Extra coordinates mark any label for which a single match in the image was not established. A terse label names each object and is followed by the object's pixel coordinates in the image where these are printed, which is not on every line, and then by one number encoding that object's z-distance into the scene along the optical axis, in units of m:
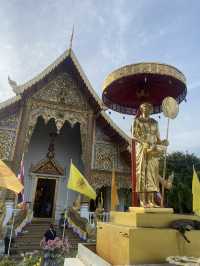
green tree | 14.91
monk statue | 2.92
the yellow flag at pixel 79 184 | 7.91
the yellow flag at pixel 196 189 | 8.71
